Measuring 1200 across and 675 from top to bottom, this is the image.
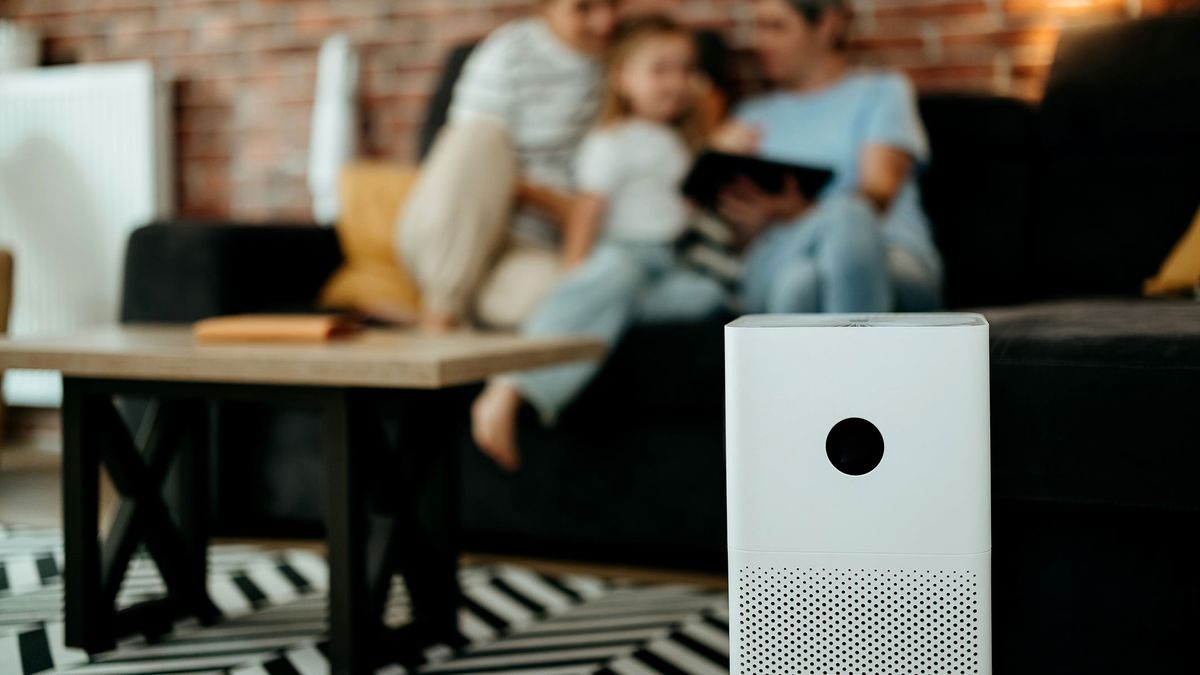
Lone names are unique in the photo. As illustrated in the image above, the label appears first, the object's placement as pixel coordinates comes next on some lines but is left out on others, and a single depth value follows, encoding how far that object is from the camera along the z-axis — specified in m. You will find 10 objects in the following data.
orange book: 1.40
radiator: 3.00
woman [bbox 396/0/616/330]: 2.03
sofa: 1.04
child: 1.76
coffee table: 1.26
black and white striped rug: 1.39
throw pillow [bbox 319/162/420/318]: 2.14
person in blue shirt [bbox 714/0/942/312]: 1.70
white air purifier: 0.90
